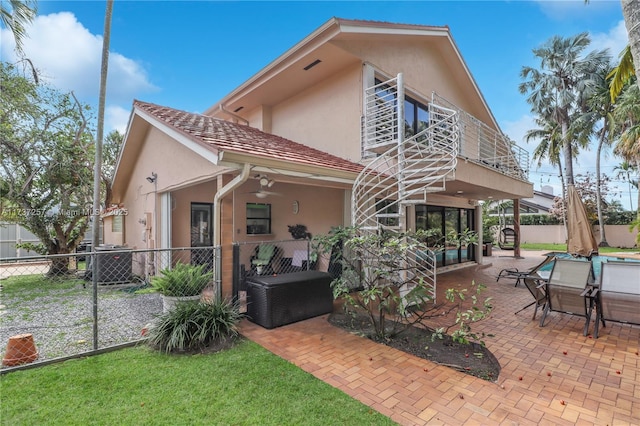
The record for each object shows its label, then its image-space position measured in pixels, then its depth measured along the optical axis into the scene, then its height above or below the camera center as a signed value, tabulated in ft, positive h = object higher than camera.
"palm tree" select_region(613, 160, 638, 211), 88.21 +11.48
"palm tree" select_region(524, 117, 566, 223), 79.30 +19.44
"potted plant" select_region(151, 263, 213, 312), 17.75 -3.86
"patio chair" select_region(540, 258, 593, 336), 18.04 -4.43
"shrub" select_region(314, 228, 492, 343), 15.43 -3.04
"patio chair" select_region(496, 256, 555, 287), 24.59 -5.98
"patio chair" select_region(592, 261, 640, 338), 17.24 -4.49
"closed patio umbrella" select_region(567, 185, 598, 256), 33.99 -1.66
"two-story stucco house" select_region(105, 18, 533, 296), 21.18 +5.69
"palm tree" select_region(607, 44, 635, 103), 20.62 +9.79
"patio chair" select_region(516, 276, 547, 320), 20.24 -5.00
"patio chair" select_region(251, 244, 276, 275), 29.87 -4.15
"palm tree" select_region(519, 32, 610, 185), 70.74 +31.68
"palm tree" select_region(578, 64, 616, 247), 67.77 +22.47
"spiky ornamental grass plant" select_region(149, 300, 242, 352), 15.16 -5.48
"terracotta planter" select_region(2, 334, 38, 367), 13.41 -5.72
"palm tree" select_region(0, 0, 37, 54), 27.63 +18.51
